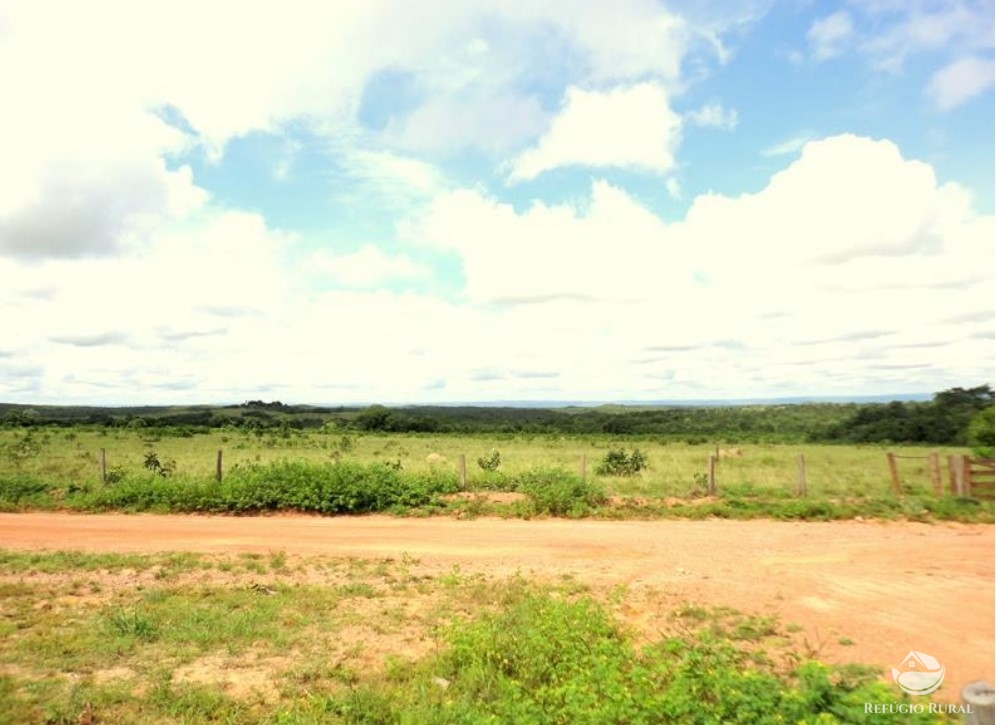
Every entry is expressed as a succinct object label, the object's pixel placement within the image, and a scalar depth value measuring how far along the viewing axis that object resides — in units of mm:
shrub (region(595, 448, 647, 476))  28219
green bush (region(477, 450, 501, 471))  28344
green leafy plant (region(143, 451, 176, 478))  26406
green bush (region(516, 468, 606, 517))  18516
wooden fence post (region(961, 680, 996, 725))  3854
